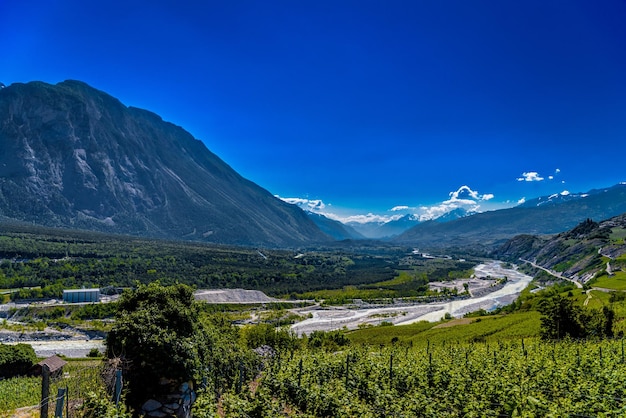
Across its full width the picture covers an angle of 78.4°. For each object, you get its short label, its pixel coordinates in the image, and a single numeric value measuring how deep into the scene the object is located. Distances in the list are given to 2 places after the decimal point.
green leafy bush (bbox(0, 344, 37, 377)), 42.00
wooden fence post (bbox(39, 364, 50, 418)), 9.68
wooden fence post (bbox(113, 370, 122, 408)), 11.54
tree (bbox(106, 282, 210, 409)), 13.91
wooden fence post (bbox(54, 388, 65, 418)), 9.50
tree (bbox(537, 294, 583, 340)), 39.38
